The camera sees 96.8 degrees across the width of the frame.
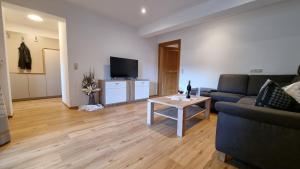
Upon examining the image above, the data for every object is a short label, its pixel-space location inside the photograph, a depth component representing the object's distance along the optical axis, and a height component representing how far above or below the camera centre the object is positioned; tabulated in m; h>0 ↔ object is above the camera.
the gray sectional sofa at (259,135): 1.04 -0.53
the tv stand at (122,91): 3.54 -0.49
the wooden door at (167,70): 5.33 +0.18
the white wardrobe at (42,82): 3.98 -0.28
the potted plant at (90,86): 3.39 -0.32
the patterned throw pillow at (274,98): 1.15 -0.20
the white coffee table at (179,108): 2.00 -0.60
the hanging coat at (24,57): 3.98 +0.47
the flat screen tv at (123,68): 3.86 +0.19
